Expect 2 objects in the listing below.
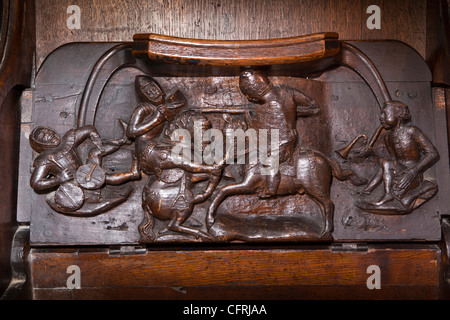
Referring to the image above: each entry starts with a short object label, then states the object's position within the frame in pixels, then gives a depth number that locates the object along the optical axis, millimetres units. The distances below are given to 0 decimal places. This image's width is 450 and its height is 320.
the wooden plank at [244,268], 1736
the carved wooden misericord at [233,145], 1683
